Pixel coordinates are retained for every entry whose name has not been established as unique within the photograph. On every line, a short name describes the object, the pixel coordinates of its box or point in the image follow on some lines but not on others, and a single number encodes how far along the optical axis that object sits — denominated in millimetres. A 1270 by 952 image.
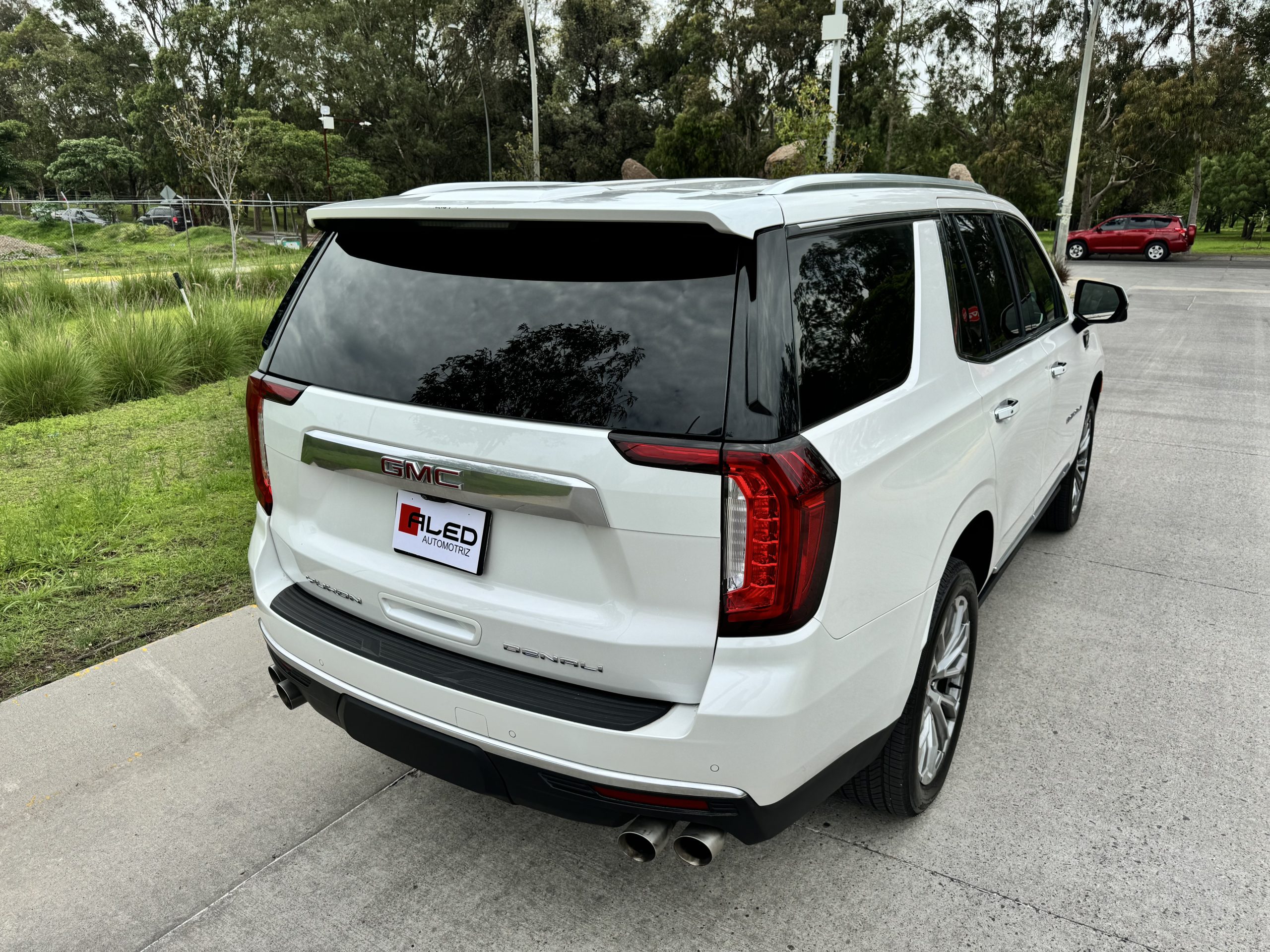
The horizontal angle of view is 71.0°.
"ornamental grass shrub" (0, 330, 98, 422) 7719
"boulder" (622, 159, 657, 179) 34062
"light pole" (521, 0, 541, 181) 23000
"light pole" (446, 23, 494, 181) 46844
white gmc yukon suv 1874
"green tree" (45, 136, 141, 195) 49562
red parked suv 31688
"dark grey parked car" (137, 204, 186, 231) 40562
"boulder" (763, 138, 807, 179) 15492
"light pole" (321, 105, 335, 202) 29909
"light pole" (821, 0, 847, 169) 16031
